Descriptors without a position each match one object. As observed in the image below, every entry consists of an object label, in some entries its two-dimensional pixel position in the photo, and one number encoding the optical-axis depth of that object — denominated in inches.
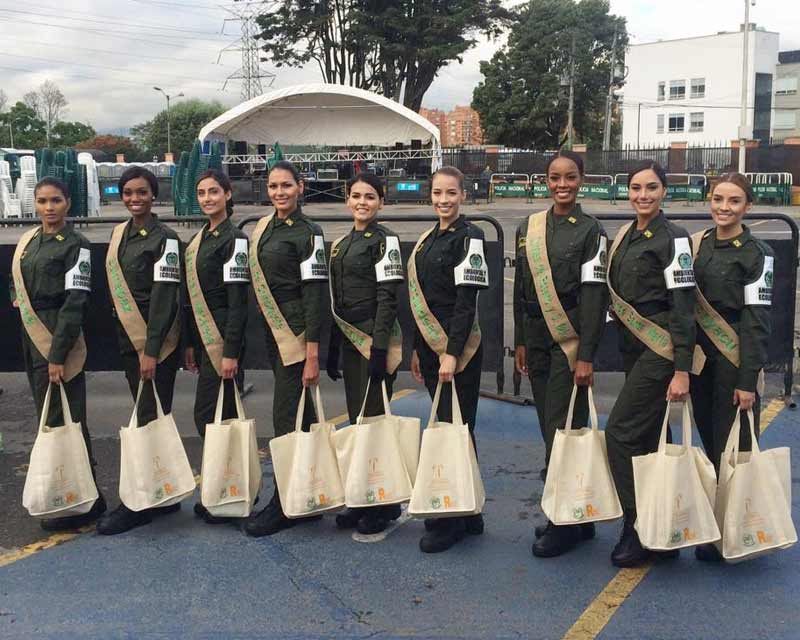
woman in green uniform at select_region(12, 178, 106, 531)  175.3
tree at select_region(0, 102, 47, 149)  3132.4
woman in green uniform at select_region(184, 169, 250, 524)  175.2
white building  2364.7
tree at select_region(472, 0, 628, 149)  2461.9
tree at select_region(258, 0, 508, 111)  1712.6
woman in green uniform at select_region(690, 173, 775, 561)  149.9
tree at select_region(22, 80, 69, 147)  3239.2
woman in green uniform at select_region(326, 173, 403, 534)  168.4
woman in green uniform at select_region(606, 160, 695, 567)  148.1
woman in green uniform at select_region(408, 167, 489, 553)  164.1
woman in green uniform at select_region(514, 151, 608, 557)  158.1
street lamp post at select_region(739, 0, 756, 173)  1454.8
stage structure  1460.4
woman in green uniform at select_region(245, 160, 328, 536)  171.8
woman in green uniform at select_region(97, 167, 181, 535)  175.3
